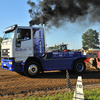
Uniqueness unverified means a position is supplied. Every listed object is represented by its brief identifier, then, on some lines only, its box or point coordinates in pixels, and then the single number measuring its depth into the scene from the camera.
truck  7.53
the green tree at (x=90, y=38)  104.09
